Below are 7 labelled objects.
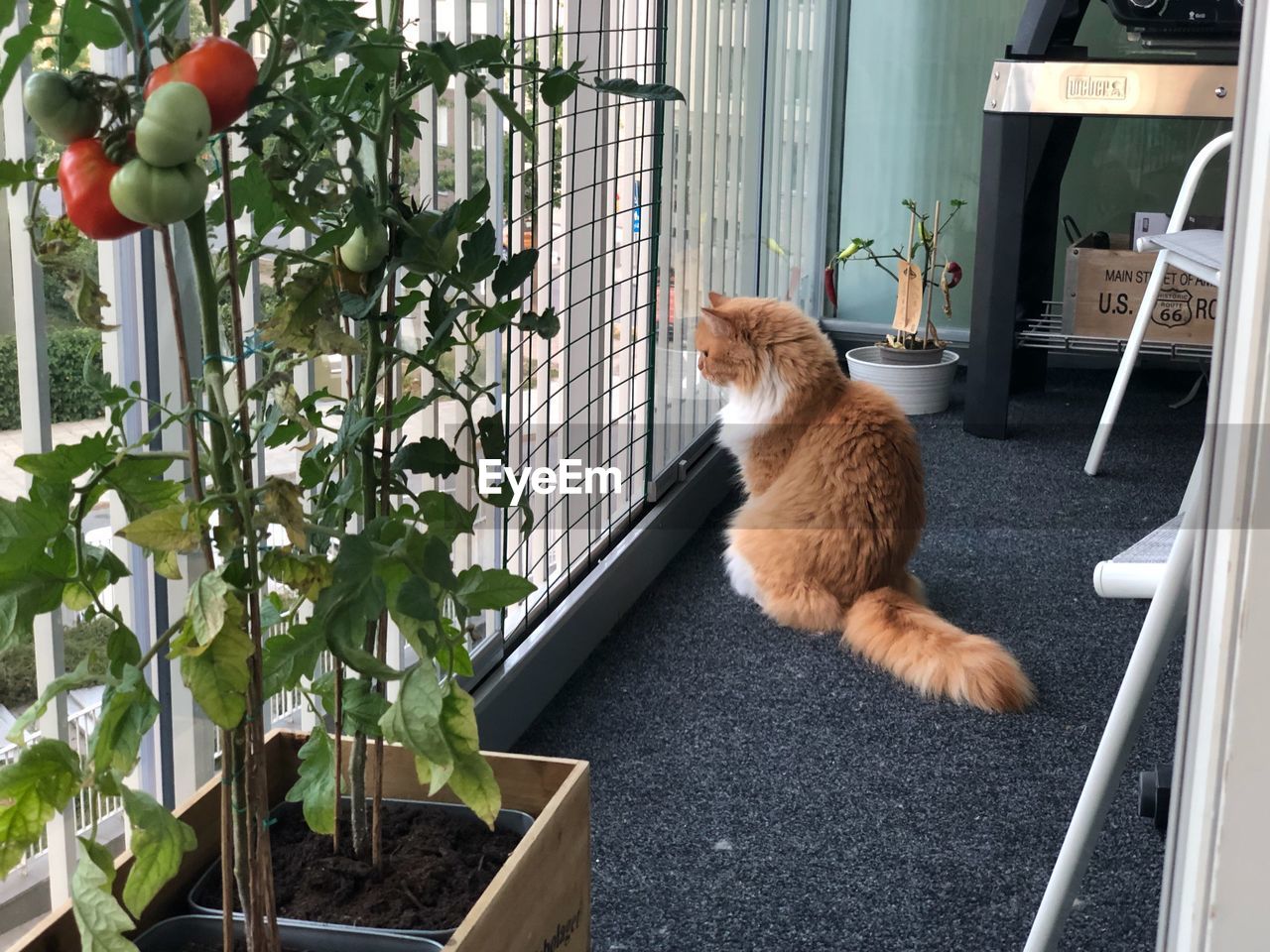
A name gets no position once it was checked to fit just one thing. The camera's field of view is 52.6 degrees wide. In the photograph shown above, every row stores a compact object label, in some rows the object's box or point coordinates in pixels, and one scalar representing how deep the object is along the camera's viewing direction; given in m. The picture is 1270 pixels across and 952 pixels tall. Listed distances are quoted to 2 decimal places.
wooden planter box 0.89
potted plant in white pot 3.65
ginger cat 1.98
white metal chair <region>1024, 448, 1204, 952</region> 1.08
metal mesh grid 1.89
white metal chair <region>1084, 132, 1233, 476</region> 1.97
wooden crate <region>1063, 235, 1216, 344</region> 3.30
